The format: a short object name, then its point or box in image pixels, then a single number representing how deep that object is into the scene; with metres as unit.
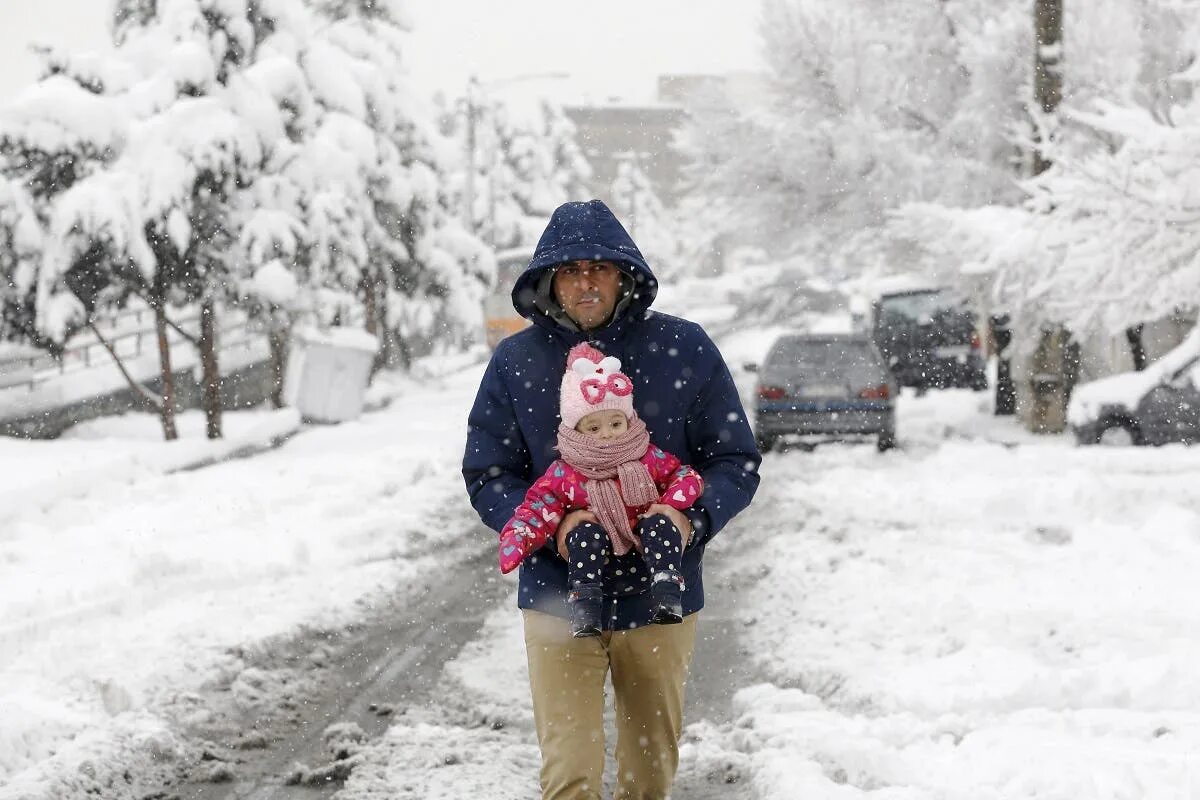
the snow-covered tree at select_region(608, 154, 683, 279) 79.19
